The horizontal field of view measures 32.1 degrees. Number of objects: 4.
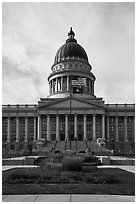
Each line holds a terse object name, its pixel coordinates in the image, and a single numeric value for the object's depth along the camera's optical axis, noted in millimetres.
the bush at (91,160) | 31161
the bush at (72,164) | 21000
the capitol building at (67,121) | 81562
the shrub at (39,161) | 31047
